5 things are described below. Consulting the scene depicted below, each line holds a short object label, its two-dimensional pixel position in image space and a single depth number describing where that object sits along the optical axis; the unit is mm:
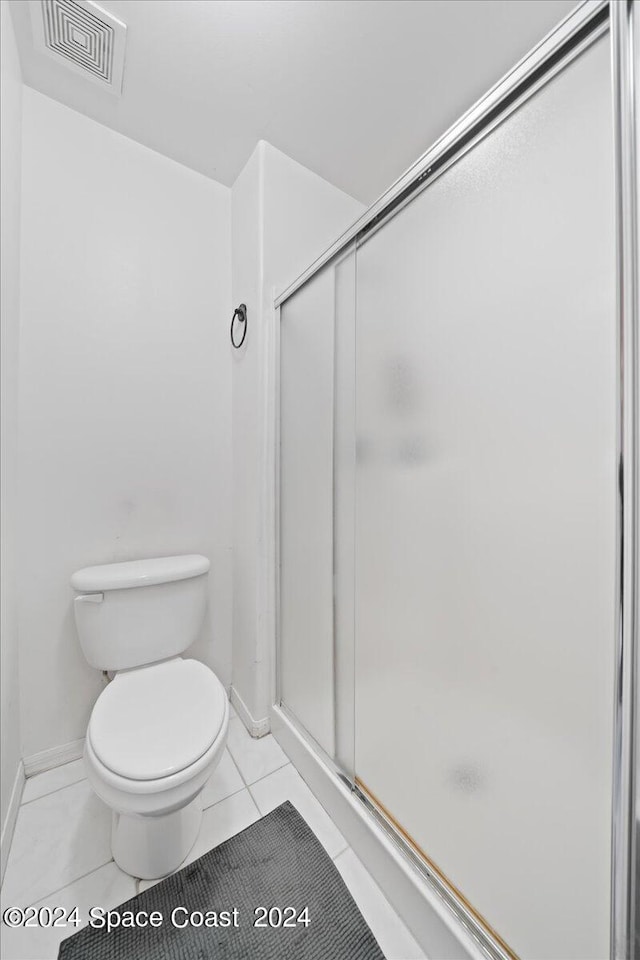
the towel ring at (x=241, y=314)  1550
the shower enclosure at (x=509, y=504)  562
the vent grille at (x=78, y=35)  1043
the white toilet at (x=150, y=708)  876
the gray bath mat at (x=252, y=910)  858
